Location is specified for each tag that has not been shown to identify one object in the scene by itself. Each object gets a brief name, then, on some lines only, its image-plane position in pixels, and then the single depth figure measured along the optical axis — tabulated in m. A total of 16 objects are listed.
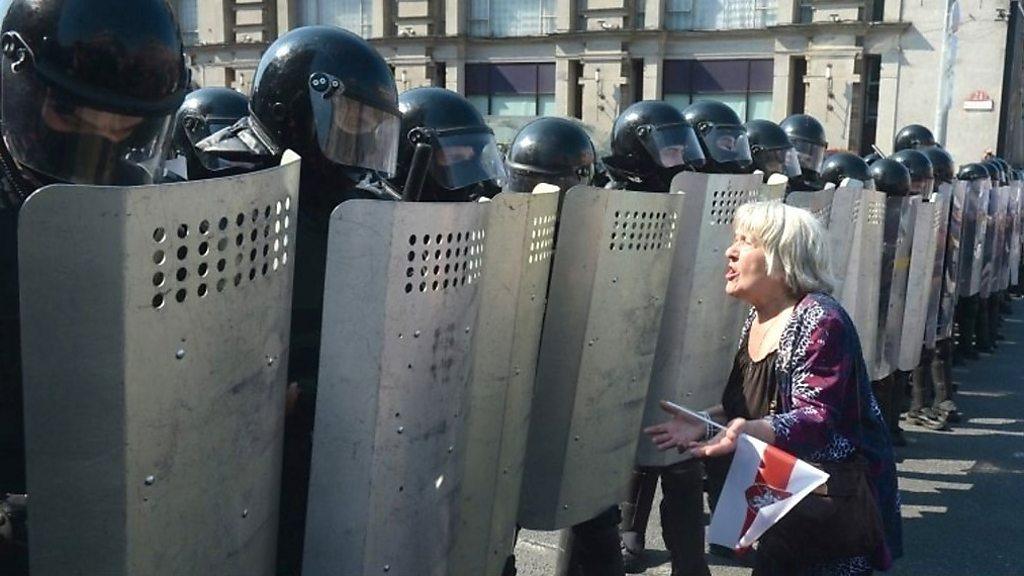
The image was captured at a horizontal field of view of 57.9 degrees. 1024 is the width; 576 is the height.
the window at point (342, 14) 29.86
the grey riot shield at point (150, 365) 1.30
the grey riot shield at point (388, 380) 1.81
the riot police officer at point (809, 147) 6.34
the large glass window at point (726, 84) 25.73
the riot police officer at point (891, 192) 5.98
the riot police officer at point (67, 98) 1.84
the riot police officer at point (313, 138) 2.24
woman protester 2.33
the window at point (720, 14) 25.36
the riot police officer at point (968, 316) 8.77
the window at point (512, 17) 27.94
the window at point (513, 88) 28.45
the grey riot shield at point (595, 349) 2.76
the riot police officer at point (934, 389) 6.91
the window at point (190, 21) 32.12
